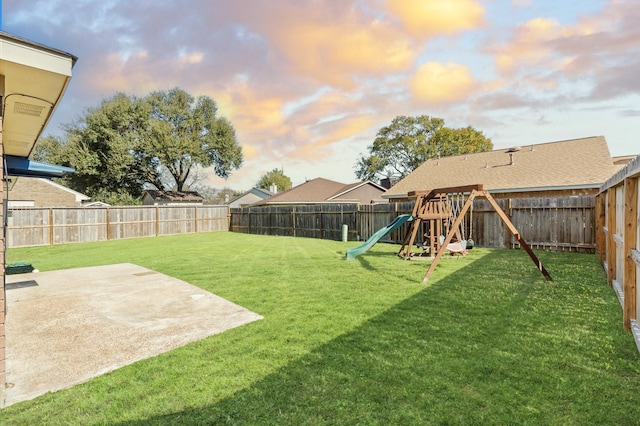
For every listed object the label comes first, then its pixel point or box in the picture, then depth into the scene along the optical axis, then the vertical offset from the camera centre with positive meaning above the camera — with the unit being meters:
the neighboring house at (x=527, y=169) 14.04 +2.07
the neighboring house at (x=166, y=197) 37.38 +1.77
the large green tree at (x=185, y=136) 32.34 +7.90
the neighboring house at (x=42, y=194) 24.77 +1.57
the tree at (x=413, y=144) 37.72 +8.07
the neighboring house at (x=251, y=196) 47.67 +2.31
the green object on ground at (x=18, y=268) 7.51 -1.28
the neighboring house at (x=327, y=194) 29.34 +1.63
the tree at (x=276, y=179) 70.81 +7.08
